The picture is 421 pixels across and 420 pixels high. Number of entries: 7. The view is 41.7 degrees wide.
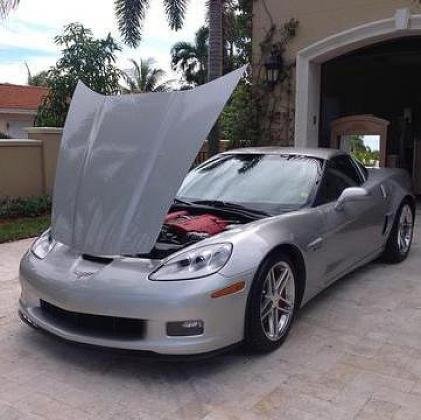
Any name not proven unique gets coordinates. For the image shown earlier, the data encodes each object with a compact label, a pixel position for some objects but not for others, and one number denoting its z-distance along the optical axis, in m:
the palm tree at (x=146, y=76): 35.75
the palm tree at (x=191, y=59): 32.81
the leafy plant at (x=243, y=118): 11.52
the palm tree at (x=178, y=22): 11.08
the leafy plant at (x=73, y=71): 12.12
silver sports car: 3.13
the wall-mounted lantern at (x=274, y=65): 10.86
